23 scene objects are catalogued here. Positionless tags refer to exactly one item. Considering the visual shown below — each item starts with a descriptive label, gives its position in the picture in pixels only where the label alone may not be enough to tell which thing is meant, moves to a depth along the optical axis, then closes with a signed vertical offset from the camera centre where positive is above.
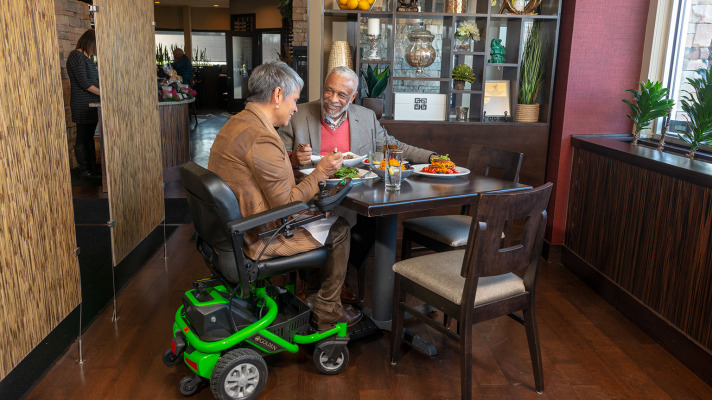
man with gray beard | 3.22 -0.36
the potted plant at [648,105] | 3.33 -0.15
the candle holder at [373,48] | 4.21 +0.18
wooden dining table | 2.29 -0.50
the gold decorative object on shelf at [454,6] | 4.09 +0.48
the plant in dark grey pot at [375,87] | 4.07 -0.10
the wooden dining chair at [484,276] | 2.05 -0.78
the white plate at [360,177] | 2.49 -0.47
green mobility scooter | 2.12 -0.93
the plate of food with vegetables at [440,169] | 2.76 -0.46
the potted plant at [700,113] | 2.87 -0.16
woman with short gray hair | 2.22 -0.40
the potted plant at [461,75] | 4.21 +0.00
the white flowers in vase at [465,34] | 4.19 +0.29
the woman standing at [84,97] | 3.42 -0.24
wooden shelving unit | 4.06 +0.22
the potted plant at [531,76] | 4.17 +0.01
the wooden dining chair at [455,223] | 2.87 -0.75
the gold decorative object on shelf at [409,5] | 4.08 +0.47
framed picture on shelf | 4.33 -0.17
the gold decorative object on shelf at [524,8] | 4.07 +0.48
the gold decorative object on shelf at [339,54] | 4.07 +0.12
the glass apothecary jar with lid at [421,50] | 4.21 +0.17
